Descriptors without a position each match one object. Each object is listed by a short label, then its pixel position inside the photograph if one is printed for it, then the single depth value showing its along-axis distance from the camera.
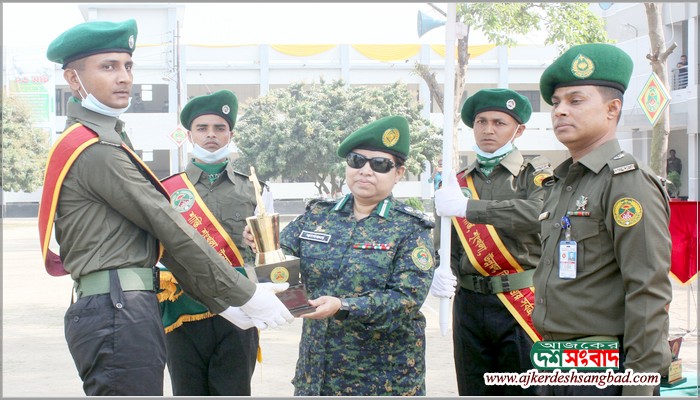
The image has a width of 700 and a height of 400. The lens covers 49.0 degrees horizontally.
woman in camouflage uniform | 3.13
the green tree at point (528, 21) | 12.76
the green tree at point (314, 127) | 28.73
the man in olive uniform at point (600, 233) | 2.54
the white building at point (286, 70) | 32.66
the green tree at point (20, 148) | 34.47
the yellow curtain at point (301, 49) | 33.75
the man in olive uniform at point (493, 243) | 3.97
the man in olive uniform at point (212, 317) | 4.20
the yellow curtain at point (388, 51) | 31.22
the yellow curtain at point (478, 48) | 30.63
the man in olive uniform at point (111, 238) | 2.89
